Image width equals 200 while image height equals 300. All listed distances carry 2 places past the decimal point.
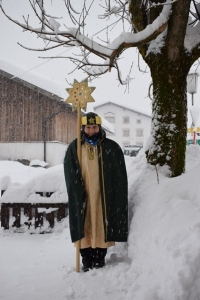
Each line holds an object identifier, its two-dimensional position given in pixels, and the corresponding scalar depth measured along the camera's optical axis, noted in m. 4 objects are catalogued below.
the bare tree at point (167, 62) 3.62
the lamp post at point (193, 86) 8.64
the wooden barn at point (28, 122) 18.50
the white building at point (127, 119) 39.19
